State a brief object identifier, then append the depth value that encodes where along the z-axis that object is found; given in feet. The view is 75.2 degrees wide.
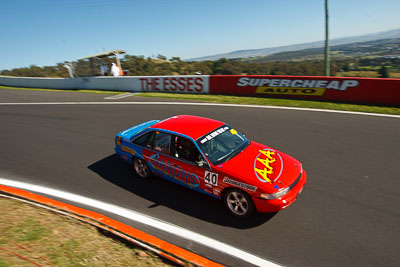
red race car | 15.14
